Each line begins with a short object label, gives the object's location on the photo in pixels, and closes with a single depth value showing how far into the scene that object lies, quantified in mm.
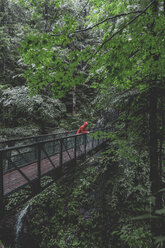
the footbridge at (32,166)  2934
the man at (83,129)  7232
